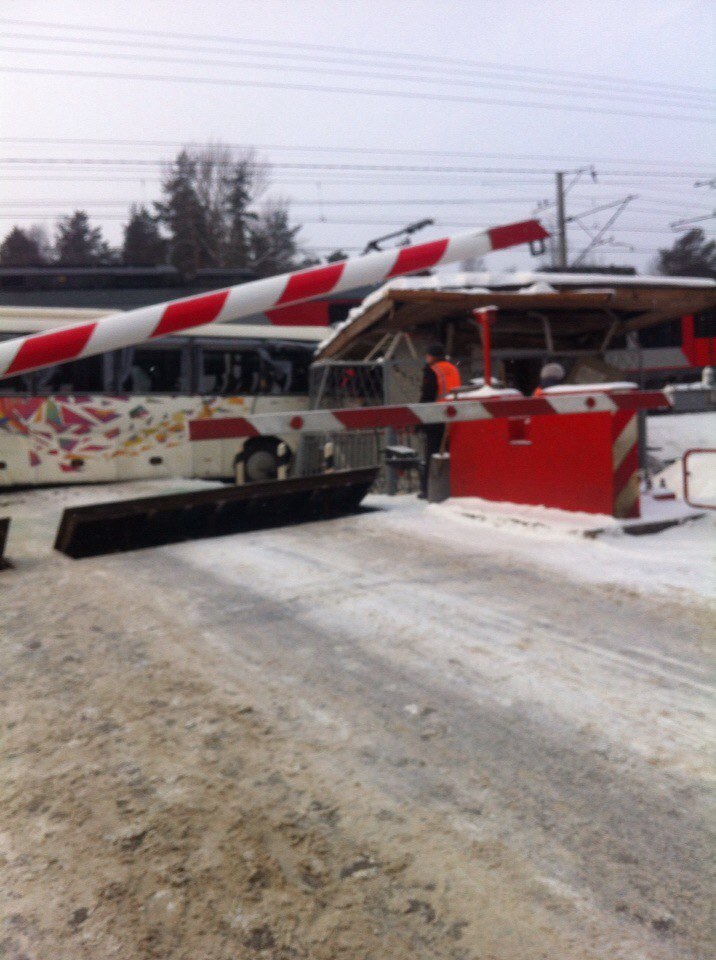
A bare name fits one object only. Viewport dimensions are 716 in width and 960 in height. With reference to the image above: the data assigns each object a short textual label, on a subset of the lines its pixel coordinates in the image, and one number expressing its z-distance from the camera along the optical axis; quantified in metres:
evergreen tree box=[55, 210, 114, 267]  48.62
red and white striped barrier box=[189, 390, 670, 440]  4.16
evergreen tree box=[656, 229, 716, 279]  56.31
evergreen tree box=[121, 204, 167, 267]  47.47
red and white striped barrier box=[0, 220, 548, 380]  2.91
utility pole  30.39
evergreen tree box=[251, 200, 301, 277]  44.12
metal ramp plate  6.27
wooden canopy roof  10.22
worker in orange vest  8.09
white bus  12.88
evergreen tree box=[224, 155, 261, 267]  42.41
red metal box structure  6.11
